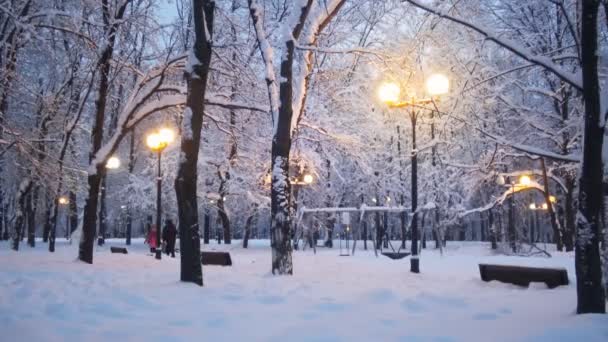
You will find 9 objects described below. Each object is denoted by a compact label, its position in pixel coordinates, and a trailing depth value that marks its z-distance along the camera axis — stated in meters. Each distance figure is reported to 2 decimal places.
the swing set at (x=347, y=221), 20.08
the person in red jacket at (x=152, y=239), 24.24
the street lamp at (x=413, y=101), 12.27
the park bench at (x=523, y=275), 9.88
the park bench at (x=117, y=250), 21.52
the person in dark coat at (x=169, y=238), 21.77
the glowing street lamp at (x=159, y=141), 16.30
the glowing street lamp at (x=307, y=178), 25.11
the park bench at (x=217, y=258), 15.31
